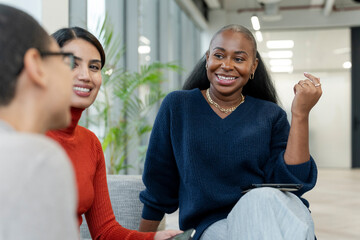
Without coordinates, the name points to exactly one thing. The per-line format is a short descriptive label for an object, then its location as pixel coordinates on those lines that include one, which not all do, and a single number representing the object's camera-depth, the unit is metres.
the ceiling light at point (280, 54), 11.03
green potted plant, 3.79
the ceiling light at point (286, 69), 10.95
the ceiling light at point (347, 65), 10.73
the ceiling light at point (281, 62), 10.97
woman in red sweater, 1.45
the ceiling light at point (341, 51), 10.73
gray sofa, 2.10
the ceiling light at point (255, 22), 10.04
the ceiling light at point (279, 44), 11.03
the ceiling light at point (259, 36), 10.73
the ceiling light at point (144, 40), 6.04
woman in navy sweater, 1.72
